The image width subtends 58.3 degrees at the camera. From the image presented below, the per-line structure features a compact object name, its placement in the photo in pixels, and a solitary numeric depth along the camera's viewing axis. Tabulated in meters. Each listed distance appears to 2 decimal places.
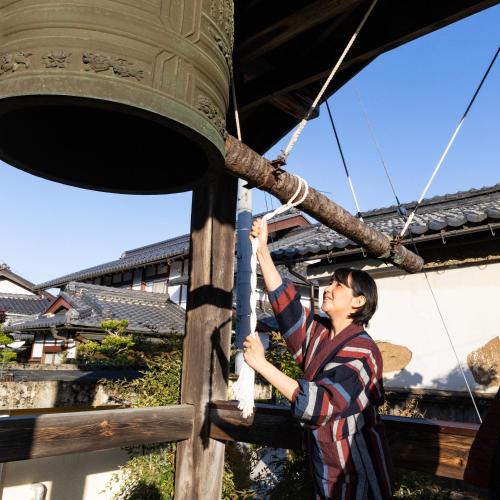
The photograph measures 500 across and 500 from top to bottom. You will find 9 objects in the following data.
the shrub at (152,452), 4.40
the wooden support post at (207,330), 2.84
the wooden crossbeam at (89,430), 2.07
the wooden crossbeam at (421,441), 1.96
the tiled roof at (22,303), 32.38
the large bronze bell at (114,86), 1.14
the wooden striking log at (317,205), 1.77
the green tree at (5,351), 17.84
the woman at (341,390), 1.57
